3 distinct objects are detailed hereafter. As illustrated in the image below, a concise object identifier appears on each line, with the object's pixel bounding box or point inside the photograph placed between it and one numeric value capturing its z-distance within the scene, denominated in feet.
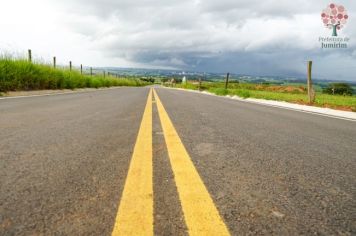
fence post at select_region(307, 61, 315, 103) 41.39
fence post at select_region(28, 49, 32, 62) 54.28
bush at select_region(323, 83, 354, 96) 141.34
